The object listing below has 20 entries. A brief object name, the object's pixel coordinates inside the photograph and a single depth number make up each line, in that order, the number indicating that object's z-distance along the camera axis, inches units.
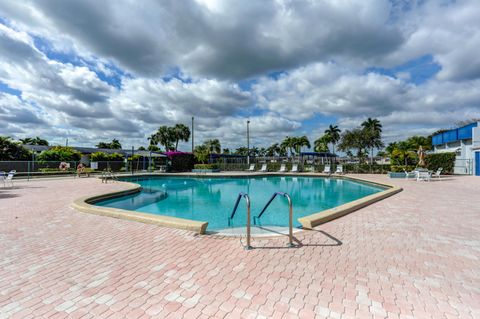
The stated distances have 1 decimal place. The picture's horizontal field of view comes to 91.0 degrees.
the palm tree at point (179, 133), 1941.3
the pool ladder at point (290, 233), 141.9
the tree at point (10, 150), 821.4
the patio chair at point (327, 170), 889.7
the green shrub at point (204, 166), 1051.9
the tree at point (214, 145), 1601.9
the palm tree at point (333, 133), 2132.1
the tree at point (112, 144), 2461.7
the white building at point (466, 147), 733.6
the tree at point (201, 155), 1115.9
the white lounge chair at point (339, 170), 863.7
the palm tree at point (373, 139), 1180.2
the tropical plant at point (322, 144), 1871.3
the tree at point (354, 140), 1181.1
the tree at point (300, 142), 2159.2
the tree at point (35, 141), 2175.4
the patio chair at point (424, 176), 560.7
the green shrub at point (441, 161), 769.6
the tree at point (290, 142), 2182.6
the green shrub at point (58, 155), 911.7
